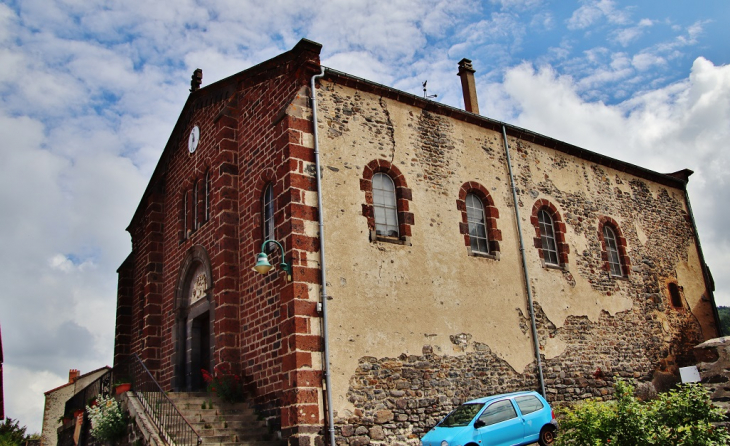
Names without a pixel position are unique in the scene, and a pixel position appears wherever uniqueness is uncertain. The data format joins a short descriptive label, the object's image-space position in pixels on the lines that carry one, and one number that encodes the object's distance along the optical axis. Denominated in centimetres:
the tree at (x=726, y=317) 2820
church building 1136
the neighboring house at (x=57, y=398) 2996
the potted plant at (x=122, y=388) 1288
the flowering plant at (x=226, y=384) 1207
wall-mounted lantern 1048
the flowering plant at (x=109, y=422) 1182
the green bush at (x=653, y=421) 729
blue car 1025
